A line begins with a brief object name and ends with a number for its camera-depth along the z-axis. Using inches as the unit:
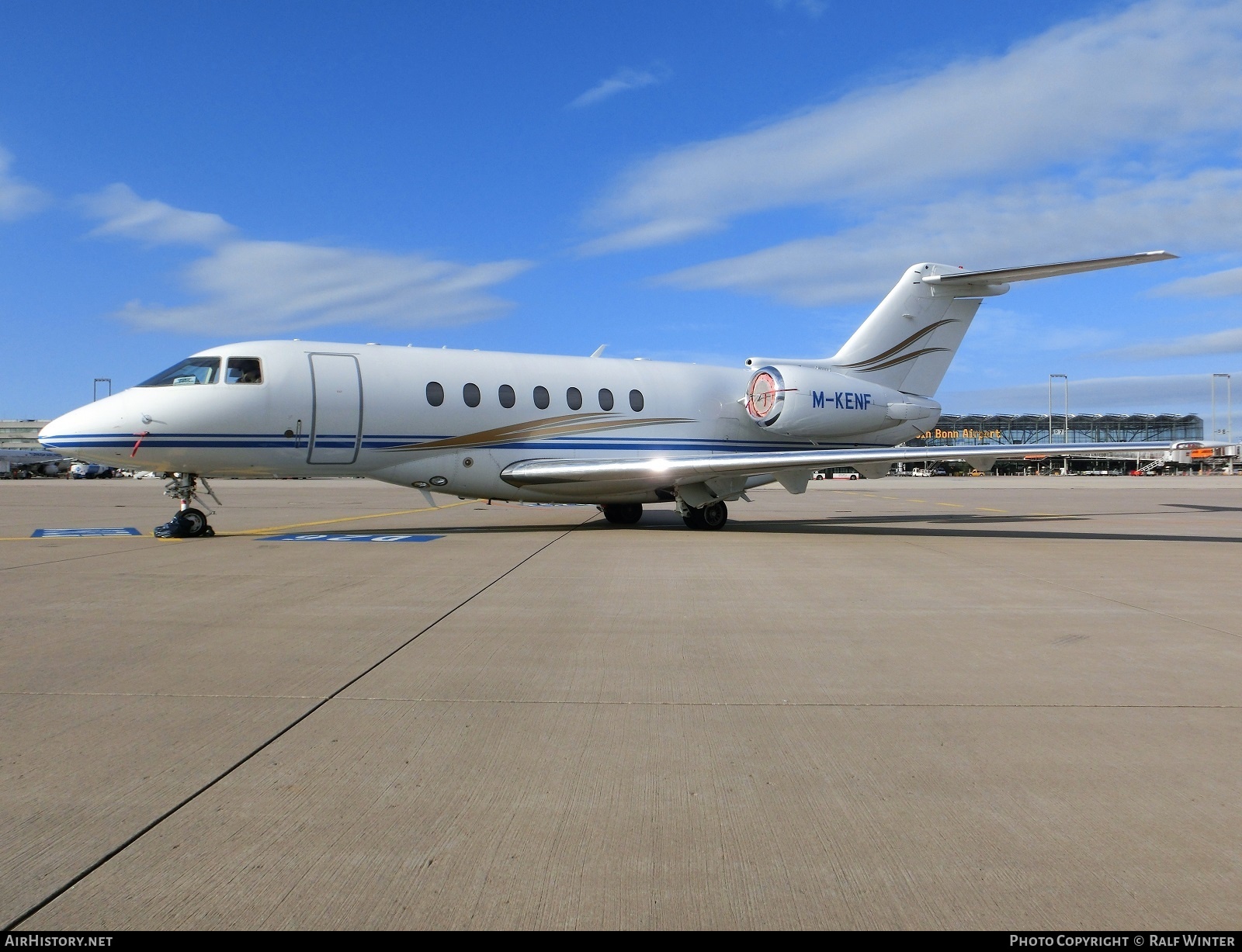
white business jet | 553.9
